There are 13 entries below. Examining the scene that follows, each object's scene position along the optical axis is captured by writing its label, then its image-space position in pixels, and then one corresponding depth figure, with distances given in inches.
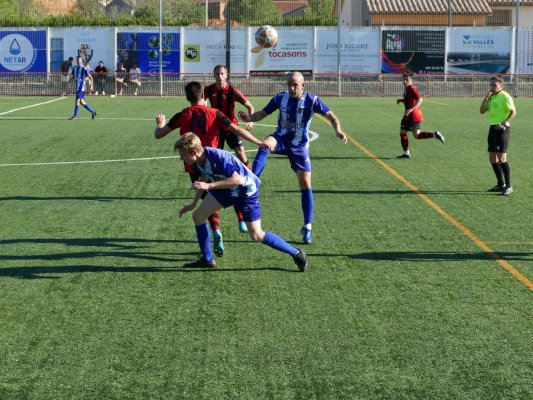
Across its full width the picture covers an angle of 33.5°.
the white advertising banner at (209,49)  1931.6
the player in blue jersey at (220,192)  298.7
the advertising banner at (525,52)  1924.5
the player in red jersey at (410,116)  719.1
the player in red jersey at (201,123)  364.2
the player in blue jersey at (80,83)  1104.8
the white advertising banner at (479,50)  1935.3
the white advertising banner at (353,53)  1921.8
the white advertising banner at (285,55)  1931.6
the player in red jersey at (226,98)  475.8
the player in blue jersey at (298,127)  409.1
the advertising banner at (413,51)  1925.4
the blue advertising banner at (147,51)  1913.1
